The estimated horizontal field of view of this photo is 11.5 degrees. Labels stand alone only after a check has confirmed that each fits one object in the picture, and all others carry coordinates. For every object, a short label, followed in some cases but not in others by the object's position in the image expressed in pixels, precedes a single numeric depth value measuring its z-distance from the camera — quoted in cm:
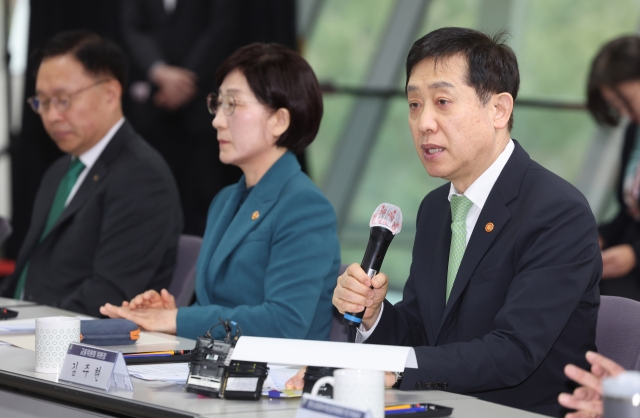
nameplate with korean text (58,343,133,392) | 534
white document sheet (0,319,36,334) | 585
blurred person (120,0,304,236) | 898
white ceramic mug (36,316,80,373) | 548
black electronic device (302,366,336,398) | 529
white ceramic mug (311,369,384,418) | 513
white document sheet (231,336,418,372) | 522
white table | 523
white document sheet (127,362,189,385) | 542
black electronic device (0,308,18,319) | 606
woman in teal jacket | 598
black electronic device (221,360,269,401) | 530
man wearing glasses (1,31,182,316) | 648
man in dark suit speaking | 548
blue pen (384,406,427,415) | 520
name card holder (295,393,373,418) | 503
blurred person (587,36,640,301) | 712
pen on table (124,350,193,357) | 558
